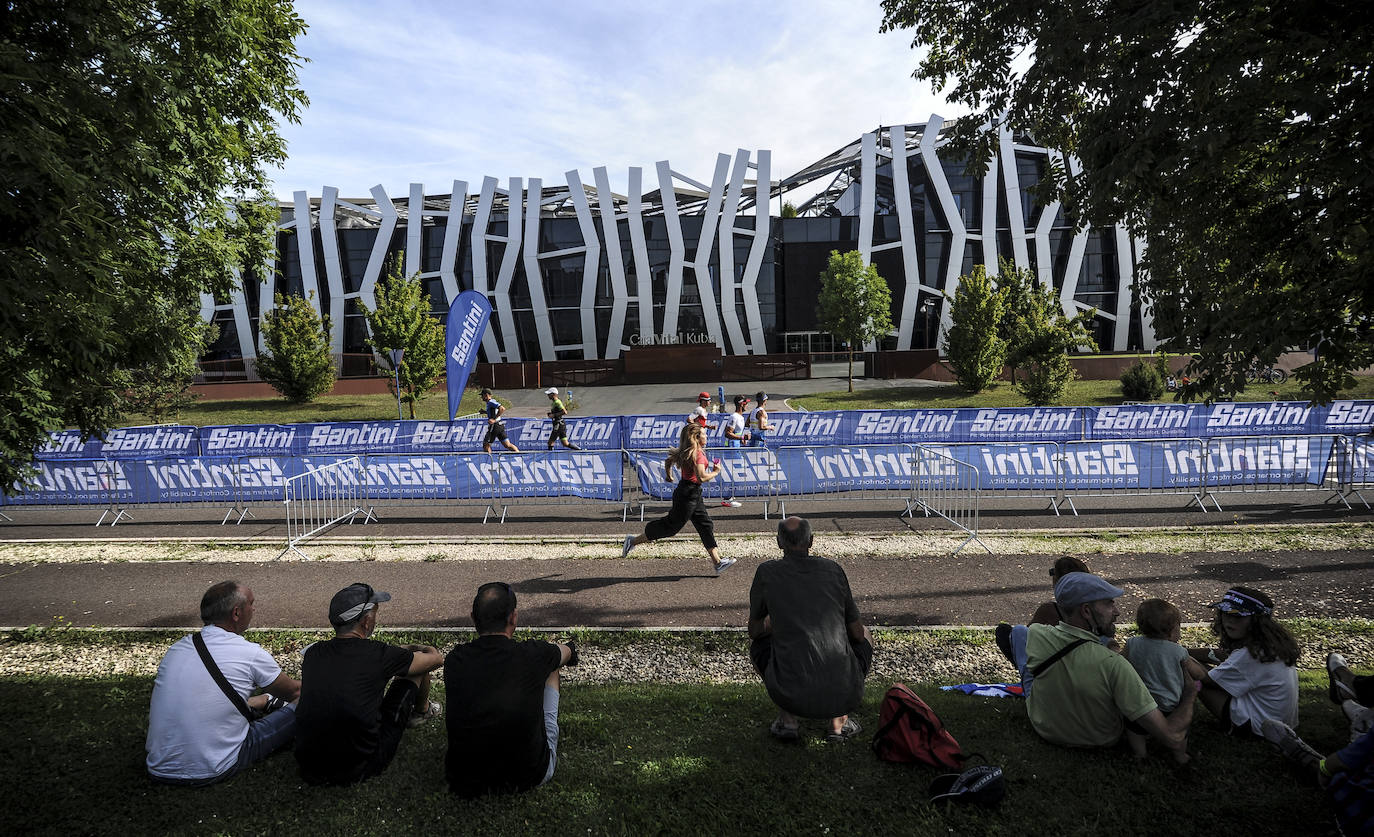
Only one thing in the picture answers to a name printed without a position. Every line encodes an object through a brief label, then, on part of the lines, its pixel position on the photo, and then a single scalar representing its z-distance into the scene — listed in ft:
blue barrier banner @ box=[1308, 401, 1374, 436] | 54.90
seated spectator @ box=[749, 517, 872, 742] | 13.24
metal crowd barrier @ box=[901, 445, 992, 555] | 36.83
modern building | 140.46
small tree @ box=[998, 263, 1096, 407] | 80.33
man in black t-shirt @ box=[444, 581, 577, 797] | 11.12
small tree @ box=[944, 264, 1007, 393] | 93.40
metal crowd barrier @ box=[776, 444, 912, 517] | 40.60
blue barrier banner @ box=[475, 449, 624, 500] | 41.78
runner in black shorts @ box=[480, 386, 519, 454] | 56.49
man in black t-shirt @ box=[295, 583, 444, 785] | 11.67
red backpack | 12.23
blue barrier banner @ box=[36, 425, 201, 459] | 55.93
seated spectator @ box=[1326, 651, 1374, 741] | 11.87
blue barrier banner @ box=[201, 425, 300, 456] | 57.52
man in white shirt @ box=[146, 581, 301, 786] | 12.07
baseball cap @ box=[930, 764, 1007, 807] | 11.14
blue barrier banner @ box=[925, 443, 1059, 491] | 39.96
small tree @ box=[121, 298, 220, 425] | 67.36
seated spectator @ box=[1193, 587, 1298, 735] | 13.01
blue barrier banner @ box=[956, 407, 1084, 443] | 59.67
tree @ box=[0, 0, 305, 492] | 13.15
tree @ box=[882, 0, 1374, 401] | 15.06
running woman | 28.53
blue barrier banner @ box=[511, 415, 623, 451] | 59.77
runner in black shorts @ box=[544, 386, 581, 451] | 58.29
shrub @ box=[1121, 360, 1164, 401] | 86.33
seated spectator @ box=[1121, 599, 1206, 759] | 12.80
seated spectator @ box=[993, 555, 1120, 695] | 15.07
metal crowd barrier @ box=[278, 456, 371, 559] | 38.17
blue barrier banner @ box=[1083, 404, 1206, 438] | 58.18
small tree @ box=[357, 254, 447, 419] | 93.56
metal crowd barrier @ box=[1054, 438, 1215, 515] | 38.73
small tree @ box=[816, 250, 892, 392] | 112.68
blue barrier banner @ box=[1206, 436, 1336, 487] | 38.22
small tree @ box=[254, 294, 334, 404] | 102.27
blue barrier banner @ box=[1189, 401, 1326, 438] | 55.01
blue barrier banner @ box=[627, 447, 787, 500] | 41.28
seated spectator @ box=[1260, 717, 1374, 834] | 9.80
